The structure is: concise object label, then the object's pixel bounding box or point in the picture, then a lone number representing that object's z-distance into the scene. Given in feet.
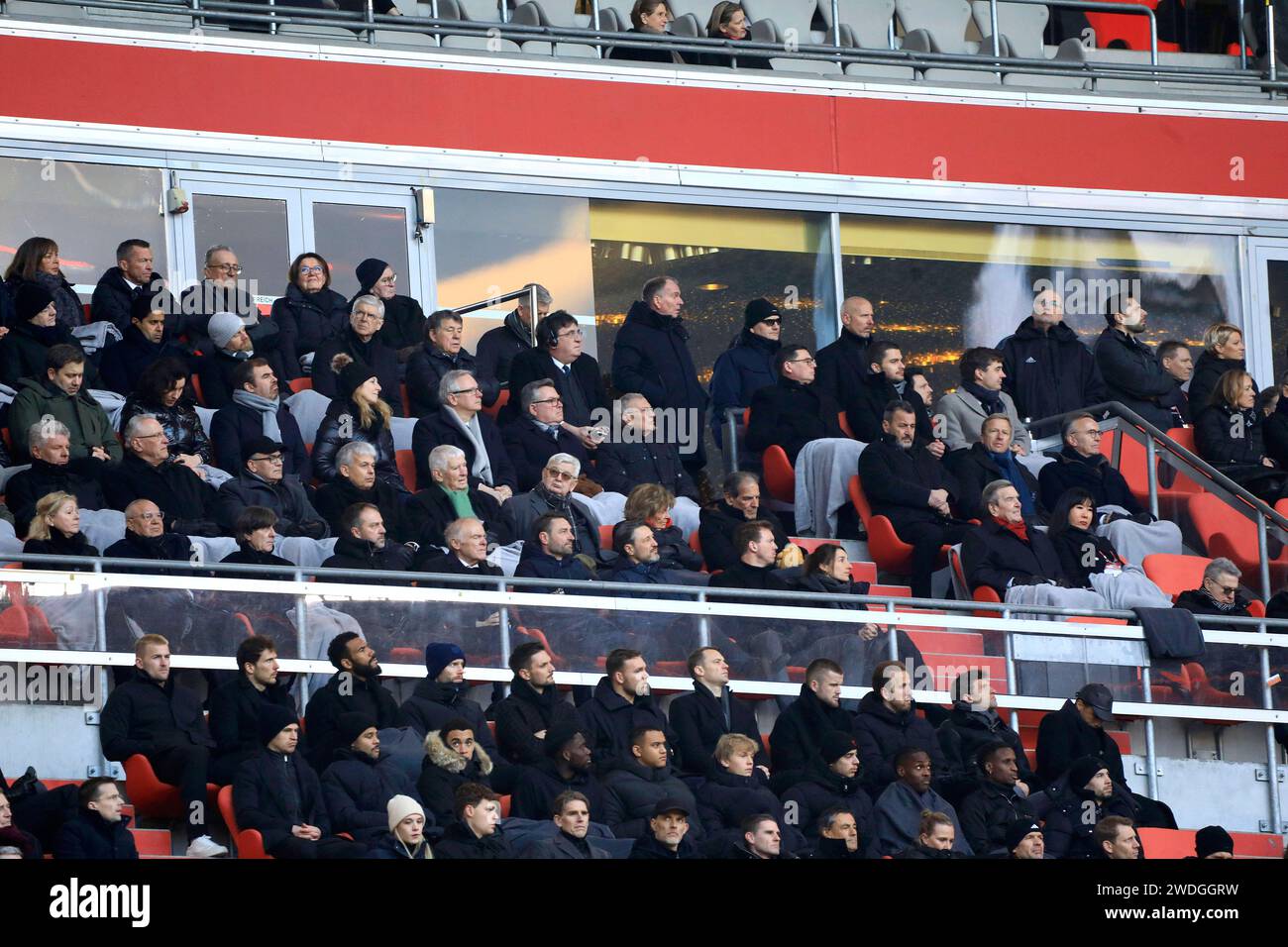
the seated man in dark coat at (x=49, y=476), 37.96
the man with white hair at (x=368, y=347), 43.83
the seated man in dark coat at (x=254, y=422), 40.86
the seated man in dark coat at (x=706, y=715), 36.24
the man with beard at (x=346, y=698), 34.40
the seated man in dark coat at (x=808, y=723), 36.81
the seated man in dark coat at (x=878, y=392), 46.04
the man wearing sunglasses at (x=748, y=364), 47.01
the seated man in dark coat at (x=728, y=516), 41.68
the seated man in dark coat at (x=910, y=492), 43.45
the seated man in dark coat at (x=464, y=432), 42.47
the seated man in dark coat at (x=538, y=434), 43.21
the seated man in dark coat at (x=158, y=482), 38.78
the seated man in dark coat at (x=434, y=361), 44.04
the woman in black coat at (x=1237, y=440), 47.88
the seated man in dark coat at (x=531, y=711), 35.40
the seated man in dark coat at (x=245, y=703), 33.83
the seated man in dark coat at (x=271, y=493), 39.40
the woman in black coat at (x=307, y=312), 44.57
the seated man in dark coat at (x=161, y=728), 33.65
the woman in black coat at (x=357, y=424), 41.11
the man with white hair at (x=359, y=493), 39.88
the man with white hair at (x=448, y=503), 39.93
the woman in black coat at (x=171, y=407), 40.19
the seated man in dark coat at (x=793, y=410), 45.37
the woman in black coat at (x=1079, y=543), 43.14
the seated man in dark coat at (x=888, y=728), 36.96
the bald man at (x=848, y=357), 46.52
